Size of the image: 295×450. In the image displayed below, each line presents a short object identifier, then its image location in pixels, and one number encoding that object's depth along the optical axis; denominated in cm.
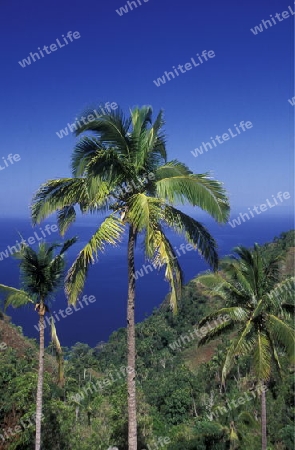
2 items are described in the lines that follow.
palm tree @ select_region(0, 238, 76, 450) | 999
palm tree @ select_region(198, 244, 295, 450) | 1015
